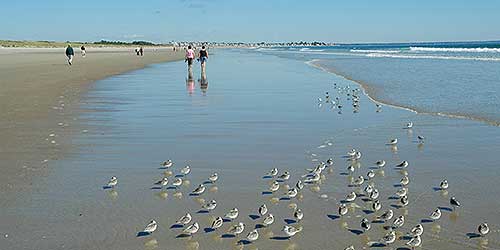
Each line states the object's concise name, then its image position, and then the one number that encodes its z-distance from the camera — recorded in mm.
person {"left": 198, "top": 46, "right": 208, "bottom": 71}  33625
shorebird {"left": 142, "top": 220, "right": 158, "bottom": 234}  6829
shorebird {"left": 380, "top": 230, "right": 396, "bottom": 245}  6582
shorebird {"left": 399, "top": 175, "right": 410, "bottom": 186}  9055
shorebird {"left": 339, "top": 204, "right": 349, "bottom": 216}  7539
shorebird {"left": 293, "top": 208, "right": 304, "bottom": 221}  7266
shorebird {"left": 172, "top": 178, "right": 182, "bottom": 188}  9000
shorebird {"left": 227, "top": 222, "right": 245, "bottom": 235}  6805
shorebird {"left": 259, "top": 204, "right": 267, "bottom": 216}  7434
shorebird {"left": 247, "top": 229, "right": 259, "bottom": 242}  6624
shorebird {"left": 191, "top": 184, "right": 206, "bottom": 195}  8555
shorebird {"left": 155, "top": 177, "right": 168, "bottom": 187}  8914
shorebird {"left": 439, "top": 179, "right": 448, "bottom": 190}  8797
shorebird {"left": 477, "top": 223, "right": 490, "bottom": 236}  6812
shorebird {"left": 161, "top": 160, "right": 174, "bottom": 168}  10023
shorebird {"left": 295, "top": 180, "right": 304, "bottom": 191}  8664
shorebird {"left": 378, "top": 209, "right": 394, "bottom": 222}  7344
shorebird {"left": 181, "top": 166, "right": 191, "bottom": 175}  9570
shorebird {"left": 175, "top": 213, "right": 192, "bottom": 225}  7086
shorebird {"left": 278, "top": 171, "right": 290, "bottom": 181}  9234
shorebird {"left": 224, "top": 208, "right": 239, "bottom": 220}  7319
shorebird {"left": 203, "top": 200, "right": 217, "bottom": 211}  7781
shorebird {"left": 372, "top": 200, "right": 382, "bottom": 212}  7770
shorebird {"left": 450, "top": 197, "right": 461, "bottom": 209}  7850
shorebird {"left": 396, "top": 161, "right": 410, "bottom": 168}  10183
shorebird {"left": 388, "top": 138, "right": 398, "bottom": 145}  12273
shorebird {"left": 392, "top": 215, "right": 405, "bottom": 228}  7062
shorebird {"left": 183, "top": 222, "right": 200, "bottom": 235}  6820
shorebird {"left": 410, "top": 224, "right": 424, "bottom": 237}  6629
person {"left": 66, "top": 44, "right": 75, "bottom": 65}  47606
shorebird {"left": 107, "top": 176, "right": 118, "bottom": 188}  8859
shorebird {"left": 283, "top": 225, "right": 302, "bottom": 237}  6777
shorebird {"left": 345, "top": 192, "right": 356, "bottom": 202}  8183
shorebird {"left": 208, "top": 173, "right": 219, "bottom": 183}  9172
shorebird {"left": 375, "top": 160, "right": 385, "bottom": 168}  10219
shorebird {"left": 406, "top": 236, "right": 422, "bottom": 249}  6445
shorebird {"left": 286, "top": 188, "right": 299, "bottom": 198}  8398
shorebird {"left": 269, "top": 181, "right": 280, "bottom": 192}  8664
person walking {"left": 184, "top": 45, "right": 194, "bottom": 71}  35656
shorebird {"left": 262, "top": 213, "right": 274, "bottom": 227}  7148
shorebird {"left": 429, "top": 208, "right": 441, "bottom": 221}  7359
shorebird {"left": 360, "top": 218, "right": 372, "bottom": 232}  7023
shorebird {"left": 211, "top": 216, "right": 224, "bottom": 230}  7051
